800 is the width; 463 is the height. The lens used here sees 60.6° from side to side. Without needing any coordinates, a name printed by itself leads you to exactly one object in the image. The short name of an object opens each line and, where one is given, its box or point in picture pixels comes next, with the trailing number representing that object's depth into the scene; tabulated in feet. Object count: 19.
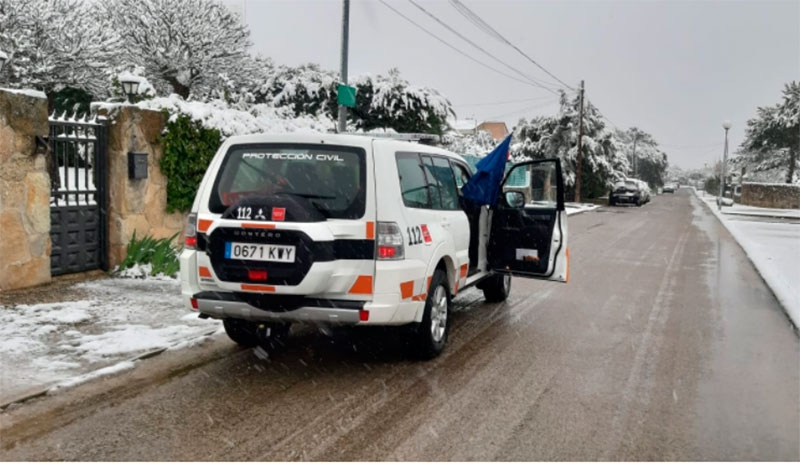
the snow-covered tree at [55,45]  90.99
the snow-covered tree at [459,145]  90.81
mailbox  28.94
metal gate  26.66
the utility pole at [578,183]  133.49
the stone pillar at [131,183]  28.68
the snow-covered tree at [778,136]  160.14
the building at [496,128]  317.26
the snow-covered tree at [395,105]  78.23
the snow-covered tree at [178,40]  106.01
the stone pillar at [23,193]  24.22
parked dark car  137.18
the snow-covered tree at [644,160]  341.49
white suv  16.02
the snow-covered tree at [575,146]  142.51
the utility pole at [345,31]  48.70
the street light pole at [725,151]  122.62
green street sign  45.19
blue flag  23.18
